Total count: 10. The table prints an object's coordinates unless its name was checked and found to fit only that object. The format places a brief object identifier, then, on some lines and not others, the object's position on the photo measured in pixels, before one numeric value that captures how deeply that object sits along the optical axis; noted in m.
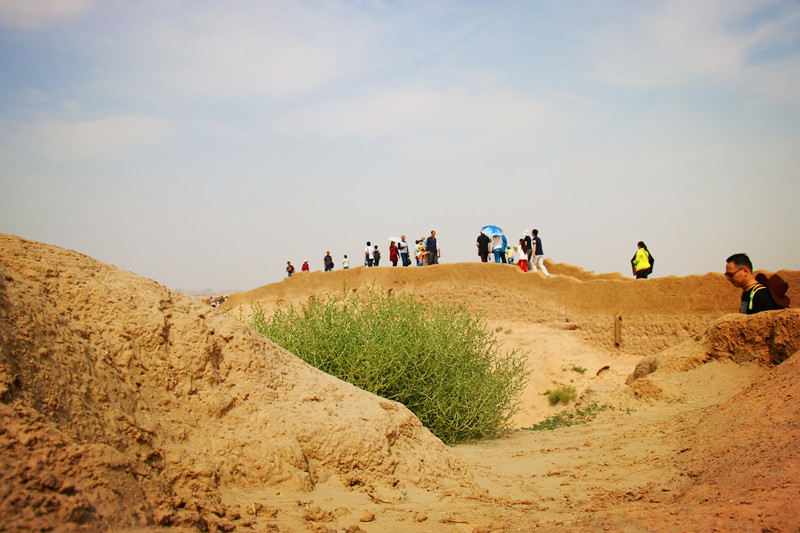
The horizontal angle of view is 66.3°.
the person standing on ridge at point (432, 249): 19.53
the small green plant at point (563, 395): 11.41
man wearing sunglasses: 5.83
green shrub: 6.05
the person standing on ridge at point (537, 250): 16.88
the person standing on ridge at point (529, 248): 17.19
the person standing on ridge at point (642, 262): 13.09
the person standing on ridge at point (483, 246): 18.11
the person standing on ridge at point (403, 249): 20.09
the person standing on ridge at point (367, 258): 22.73
